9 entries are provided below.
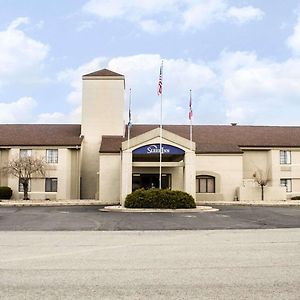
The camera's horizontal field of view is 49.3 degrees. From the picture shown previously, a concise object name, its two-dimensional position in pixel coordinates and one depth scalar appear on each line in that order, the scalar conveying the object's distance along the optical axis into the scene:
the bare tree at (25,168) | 29.87
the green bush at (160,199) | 21.77
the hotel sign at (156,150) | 24.04
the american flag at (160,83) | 23.16
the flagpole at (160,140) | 23.97
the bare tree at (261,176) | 32.47
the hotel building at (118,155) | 29.43
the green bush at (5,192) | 30.34
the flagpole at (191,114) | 24.52
